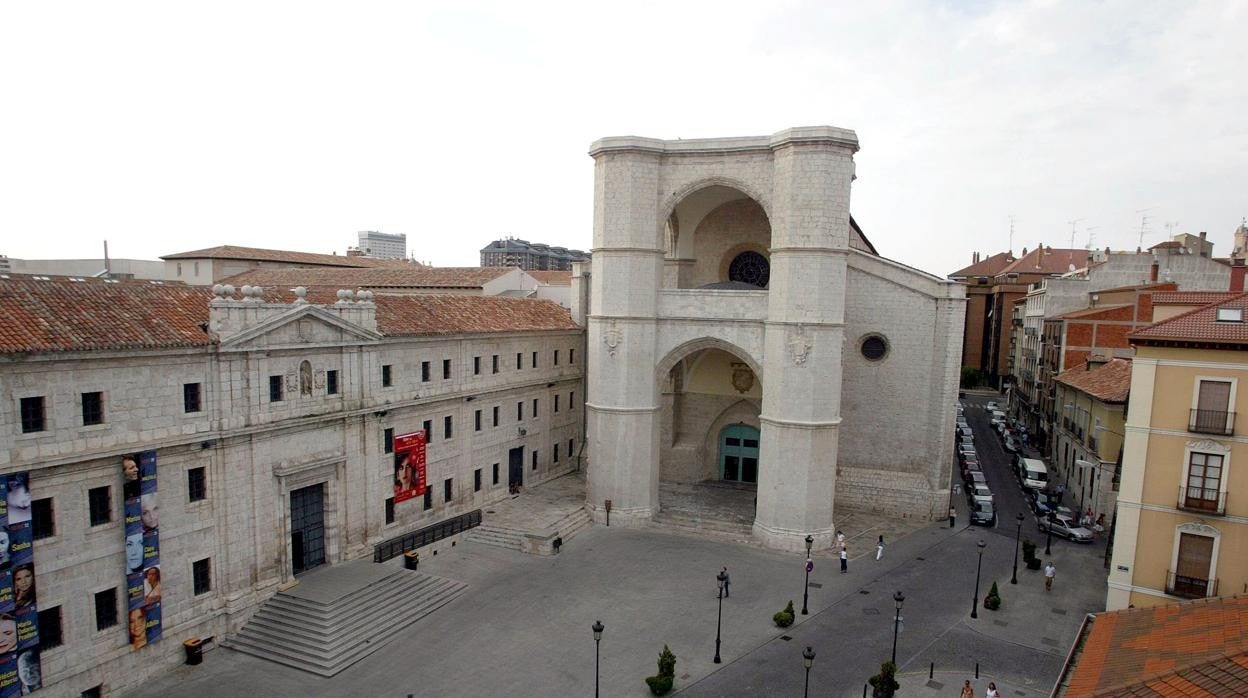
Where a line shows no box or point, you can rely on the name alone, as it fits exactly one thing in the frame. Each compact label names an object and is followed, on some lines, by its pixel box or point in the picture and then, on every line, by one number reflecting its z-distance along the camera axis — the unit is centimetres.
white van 3997
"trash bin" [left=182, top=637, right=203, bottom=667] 2055
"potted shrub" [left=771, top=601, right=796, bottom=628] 2330
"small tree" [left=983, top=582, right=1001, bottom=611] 2497
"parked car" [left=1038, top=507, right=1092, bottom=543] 3231
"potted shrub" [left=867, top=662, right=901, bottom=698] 1870
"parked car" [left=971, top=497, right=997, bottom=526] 3412
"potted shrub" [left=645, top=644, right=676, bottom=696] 1927
